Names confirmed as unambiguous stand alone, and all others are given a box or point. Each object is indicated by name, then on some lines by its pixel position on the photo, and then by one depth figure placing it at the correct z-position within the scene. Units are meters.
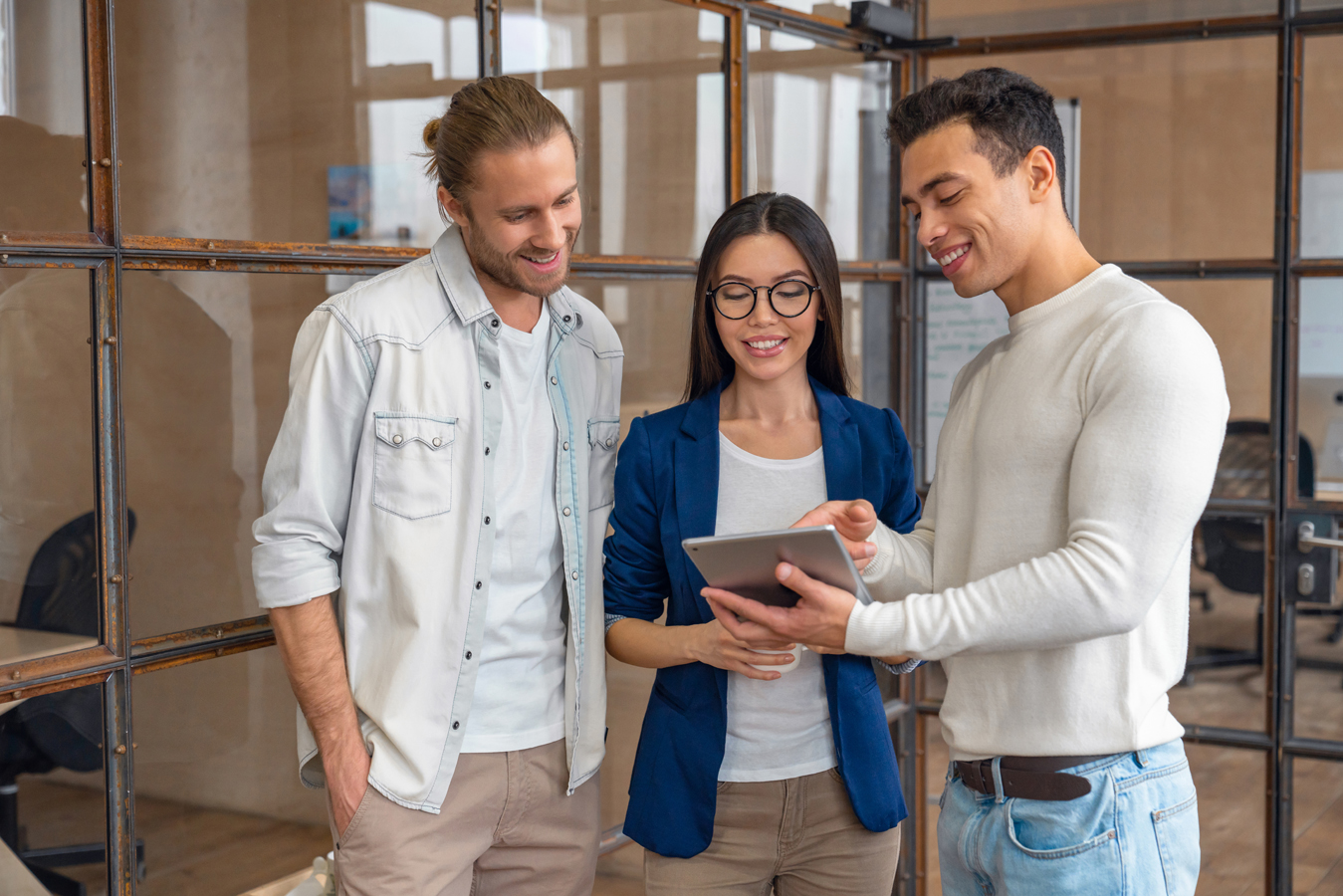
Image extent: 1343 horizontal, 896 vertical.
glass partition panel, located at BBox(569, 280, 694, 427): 2.52
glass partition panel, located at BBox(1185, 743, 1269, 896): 2.98
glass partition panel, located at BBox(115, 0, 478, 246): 1.74
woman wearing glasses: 1.64
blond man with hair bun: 1.56
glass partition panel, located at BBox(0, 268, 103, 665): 1.59
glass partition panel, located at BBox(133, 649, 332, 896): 1.79
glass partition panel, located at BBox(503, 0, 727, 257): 2.36
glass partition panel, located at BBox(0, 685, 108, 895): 1.62
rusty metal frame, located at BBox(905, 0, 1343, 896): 2.83
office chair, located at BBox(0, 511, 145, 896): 1.62
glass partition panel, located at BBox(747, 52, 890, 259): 2.87
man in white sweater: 1.23
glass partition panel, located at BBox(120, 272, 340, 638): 1.73
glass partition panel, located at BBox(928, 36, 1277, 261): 2.88
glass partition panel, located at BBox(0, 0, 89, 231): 1.57
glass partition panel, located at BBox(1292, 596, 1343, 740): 2.89
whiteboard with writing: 3.22
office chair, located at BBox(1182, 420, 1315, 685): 2.93
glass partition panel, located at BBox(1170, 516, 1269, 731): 2.96
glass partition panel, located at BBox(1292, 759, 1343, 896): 2.88
